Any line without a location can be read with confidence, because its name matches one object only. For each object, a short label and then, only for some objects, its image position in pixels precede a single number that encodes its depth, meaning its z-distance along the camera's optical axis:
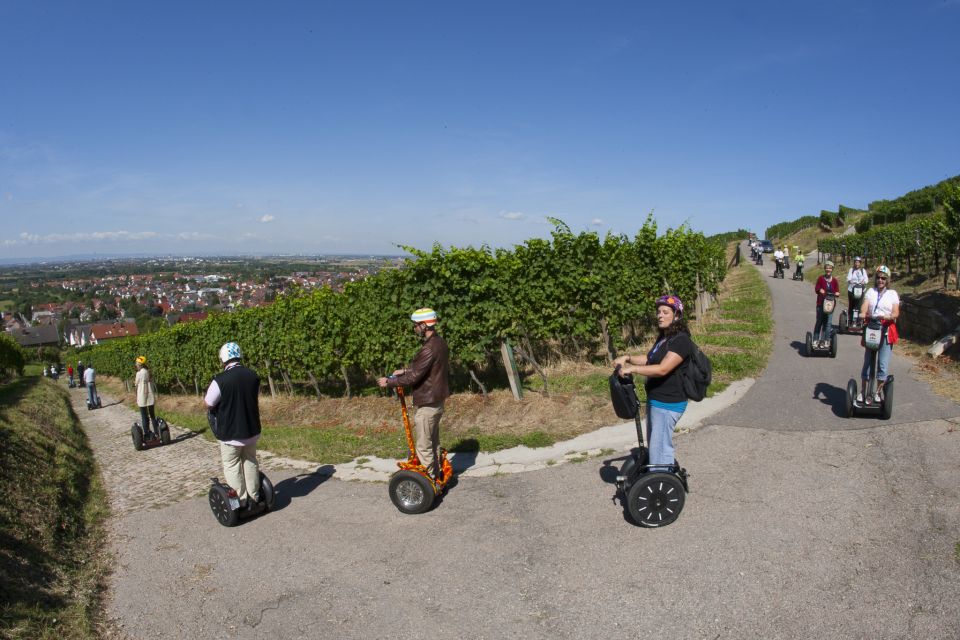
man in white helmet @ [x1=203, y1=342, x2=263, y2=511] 6.01
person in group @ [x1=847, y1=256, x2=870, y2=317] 12.42
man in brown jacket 5.81
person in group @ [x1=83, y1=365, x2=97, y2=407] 24.75
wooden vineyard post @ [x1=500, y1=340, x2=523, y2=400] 10.17
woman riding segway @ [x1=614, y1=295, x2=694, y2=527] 4.67
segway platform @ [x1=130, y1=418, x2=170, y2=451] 12.43
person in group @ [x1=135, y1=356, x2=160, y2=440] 12.55
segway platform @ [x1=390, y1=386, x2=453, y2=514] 5.84
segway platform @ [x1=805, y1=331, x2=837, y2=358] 11.50
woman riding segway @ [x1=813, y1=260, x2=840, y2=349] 11.35
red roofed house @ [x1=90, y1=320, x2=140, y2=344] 91.62
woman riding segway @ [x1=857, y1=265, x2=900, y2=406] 7.35
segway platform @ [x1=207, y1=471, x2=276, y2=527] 6.12
